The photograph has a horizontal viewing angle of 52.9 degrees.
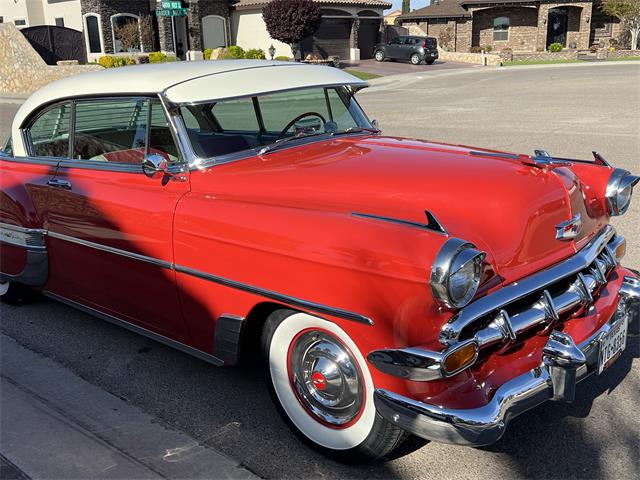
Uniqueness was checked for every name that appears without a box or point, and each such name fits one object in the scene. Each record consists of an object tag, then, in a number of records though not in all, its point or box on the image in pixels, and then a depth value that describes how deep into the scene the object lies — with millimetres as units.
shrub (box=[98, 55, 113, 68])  26198
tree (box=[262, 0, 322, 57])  31453
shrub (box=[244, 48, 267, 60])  28547
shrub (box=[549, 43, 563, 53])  42250
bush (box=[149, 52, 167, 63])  28130
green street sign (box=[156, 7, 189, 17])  27672
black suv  37688
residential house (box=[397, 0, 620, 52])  44250
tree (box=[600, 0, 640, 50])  40594
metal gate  30280
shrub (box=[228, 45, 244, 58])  29372
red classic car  2377
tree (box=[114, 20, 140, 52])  32531
